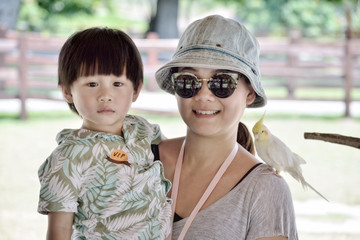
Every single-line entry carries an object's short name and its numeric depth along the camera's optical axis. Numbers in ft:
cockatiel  6.07
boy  5.44
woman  5.70
